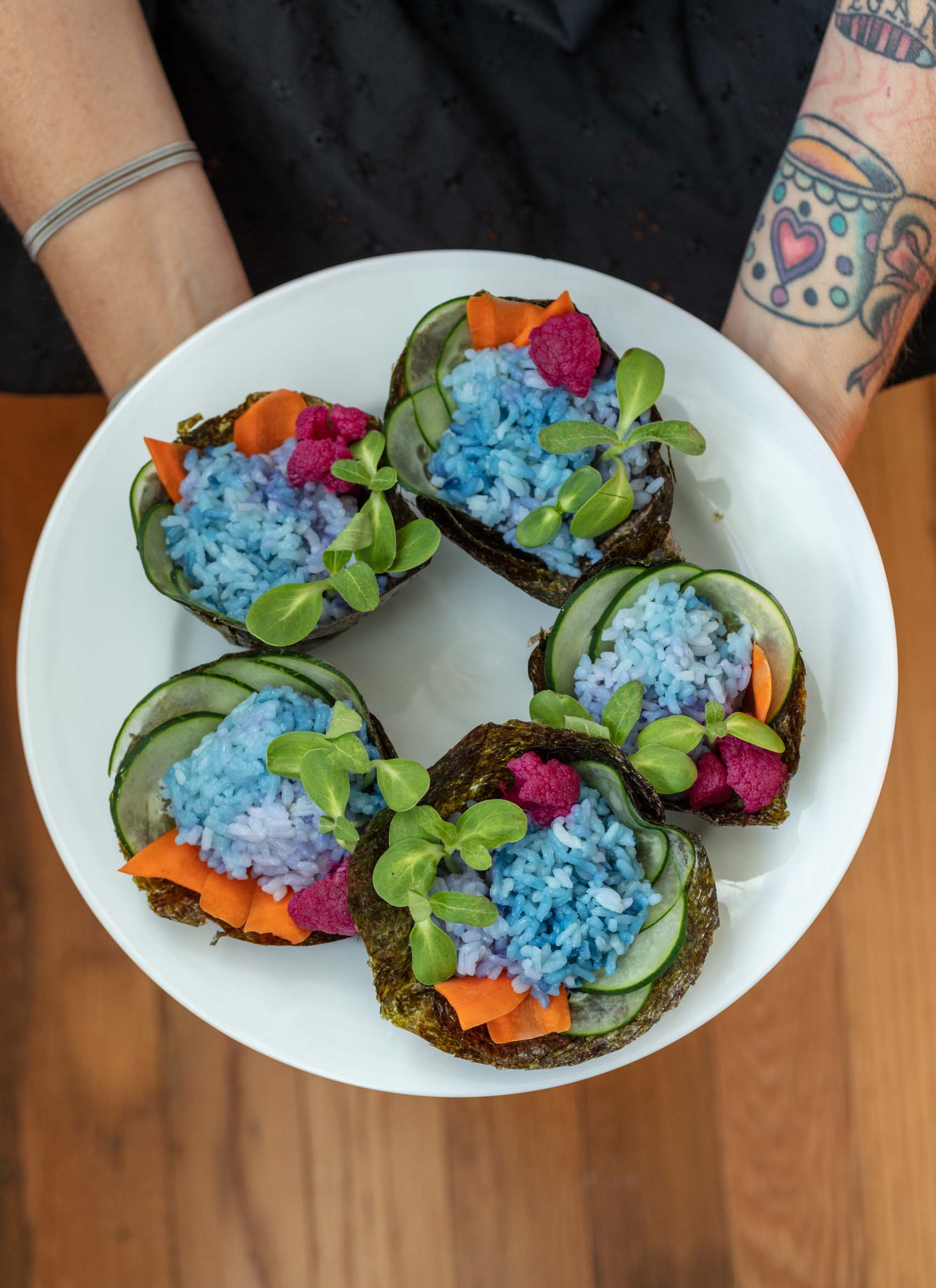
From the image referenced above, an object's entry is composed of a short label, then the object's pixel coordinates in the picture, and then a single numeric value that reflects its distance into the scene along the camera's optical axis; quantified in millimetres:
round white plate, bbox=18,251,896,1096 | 549
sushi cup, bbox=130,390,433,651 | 548
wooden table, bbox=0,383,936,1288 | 709
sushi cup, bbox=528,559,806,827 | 533
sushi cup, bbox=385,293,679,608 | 553
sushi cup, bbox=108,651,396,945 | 526
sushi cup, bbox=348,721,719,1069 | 519
